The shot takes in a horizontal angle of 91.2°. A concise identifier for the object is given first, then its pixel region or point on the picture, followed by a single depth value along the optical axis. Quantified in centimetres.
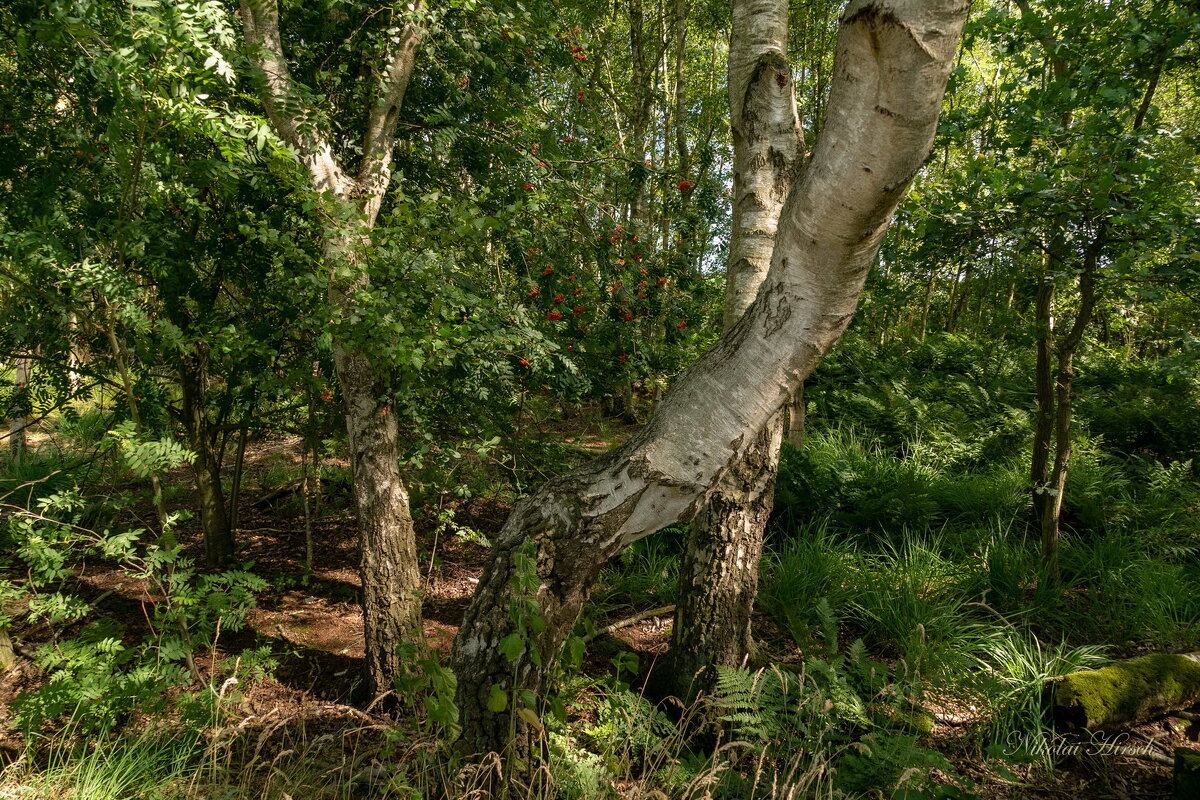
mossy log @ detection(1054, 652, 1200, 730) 312
